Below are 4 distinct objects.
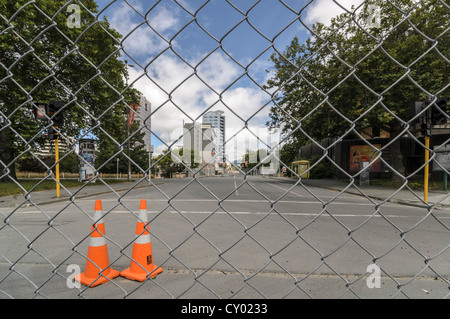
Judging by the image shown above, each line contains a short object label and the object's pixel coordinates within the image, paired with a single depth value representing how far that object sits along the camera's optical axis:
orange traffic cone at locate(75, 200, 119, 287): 2.33
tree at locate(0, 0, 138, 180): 6.80
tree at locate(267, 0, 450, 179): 9.69
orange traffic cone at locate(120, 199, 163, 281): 2.45
